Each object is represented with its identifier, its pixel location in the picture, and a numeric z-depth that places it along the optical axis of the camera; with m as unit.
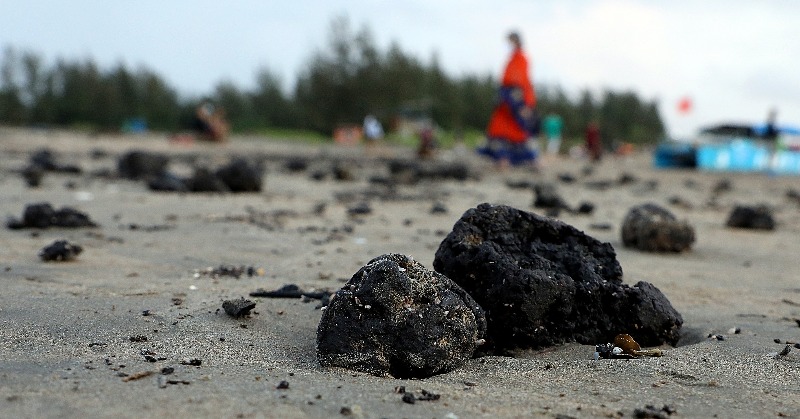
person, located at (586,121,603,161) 24.84
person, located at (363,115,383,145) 28.81
